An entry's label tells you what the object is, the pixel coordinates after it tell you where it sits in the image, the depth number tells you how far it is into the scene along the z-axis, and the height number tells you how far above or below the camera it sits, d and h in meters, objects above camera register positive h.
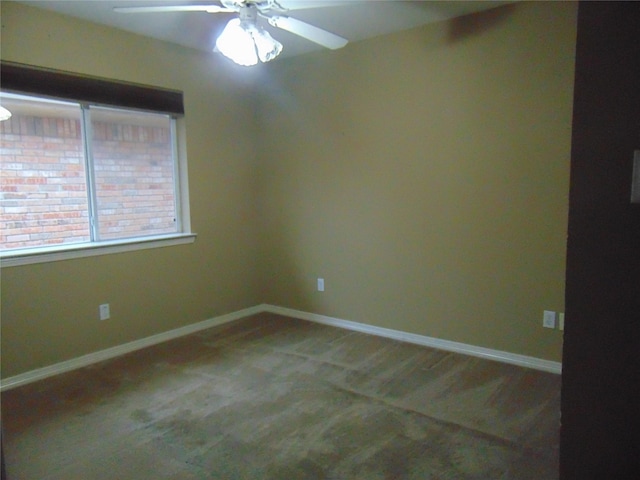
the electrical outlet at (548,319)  3.06 -0.84
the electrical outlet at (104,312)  3.41 -0.83
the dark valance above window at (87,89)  2.89 +0.79
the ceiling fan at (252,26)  2.21 +0.89
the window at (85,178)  3.00 +0.17
